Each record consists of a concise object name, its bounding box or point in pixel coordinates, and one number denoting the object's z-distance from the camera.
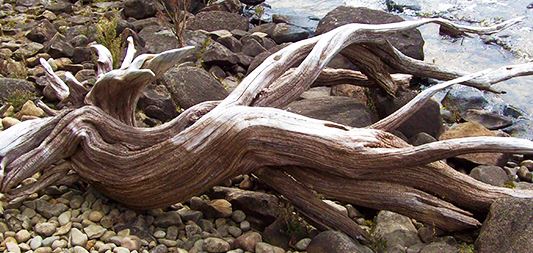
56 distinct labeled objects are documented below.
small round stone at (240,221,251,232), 4.48
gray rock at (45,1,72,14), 9.32
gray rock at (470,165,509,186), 5.41
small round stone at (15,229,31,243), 4.09
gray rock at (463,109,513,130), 7.37
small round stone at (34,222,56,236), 4.17
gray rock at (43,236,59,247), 4.06
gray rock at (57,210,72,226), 4.28
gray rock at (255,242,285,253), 4.18
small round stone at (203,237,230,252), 4.18
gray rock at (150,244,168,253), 4.12
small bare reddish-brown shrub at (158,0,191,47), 7.48
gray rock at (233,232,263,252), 4.23
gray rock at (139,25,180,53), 7.85
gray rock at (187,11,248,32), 9.25
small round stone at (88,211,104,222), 4.36
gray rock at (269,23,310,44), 9.15
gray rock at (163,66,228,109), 6.14
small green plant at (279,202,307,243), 4.38
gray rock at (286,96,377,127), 5.96
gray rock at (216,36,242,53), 8.36
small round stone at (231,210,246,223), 4.57
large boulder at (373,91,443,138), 6.34
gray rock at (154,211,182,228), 4.43
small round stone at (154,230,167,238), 4.30
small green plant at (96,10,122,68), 6.57
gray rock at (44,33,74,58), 7.20
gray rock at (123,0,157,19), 9.47
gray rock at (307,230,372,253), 3.96
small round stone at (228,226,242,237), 4.42
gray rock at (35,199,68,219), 4.35
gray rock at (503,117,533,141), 7.31
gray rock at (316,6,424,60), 8.24
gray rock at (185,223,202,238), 4.34
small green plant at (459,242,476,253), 4.12
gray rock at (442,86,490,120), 7.76
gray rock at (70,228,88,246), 4.08
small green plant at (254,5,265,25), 10.43
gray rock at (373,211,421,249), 4.39
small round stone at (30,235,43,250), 4.04
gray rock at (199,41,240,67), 7.61
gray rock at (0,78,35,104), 5.91
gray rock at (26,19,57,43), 7.82
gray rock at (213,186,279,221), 4.56
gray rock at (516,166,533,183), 5.97
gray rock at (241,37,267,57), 8.22
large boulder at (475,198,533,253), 3.92
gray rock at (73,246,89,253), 4.00
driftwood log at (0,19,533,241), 4.24
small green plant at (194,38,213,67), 7.50
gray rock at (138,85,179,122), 6.09
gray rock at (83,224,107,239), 4.17
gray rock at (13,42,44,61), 7.18
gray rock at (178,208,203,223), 4.51
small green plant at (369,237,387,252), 4.29
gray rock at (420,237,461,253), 4.13
